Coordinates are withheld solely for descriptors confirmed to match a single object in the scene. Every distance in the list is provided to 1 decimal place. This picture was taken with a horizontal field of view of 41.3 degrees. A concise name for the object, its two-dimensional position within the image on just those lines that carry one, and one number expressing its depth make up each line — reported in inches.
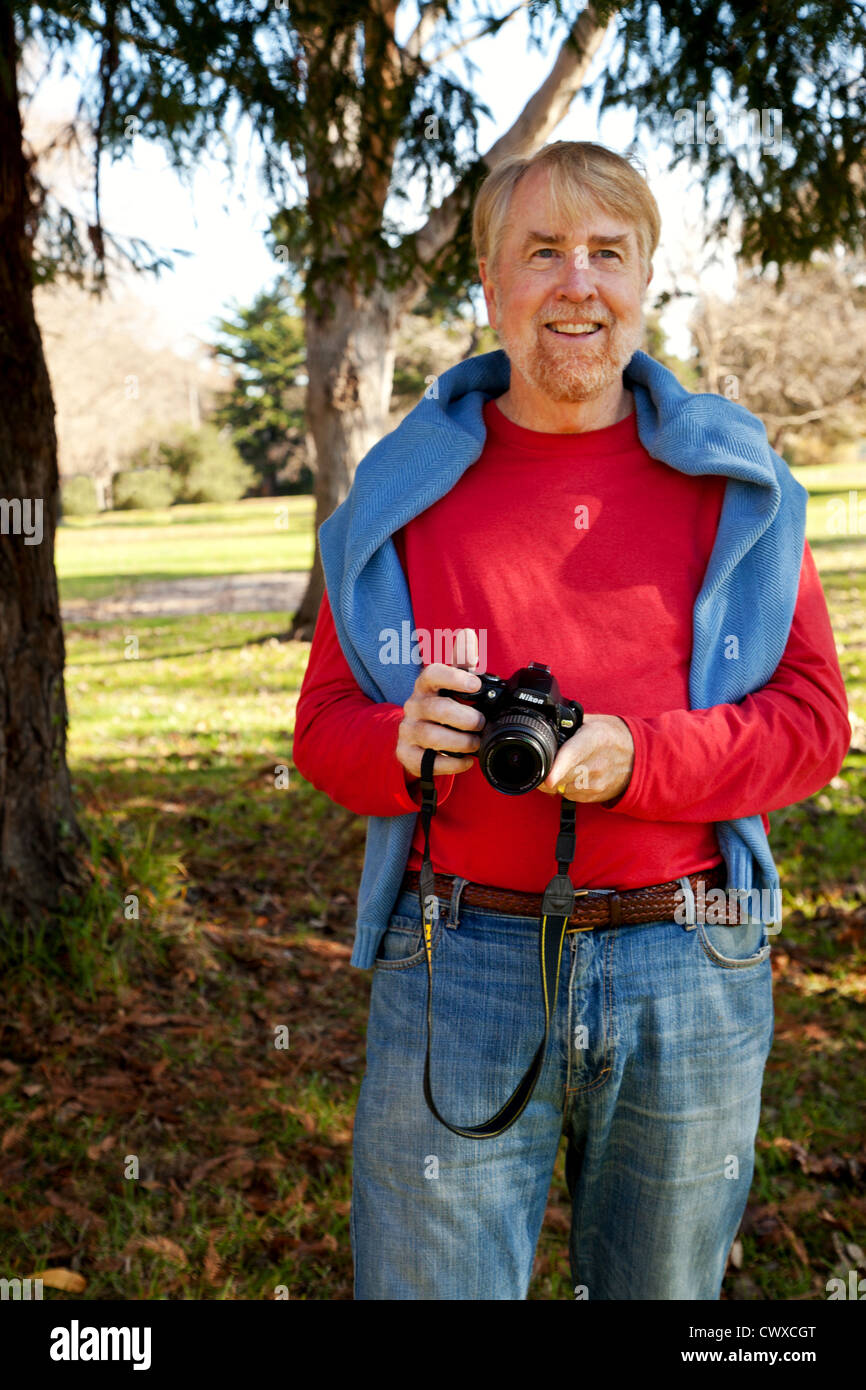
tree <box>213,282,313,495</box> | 1792.6
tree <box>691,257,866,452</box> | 884.6
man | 68.7
